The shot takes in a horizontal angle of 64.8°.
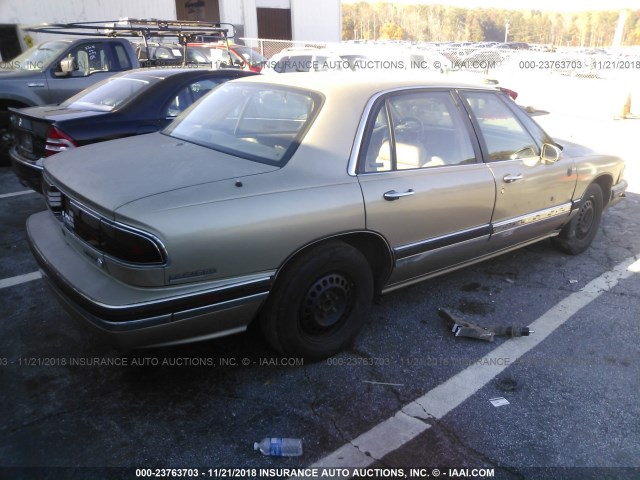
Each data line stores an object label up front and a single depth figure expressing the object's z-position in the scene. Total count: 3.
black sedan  4.66
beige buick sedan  2.32
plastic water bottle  2.35
